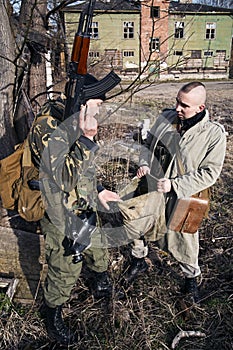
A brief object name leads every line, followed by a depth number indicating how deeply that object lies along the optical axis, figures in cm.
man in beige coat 248
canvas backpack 218
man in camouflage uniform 197
